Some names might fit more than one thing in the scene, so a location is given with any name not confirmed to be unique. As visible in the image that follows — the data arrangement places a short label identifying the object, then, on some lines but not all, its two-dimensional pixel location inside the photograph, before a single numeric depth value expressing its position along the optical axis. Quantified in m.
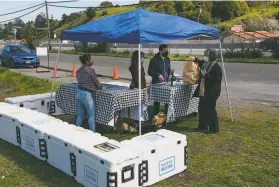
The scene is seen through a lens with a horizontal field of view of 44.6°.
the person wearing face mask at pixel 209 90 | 6.98
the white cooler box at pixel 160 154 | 4.84
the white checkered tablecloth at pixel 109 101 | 6.93
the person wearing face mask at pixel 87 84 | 6.71
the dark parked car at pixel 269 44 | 24.92
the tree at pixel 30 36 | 43.25
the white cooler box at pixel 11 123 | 6.60
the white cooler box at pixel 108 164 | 4.40
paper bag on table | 7.50
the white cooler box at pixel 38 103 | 8.53
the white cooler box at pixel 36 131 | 5.79
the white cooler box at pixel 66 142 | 5.07
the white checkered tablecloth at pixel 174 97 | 7.33
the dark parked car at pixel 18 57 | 22.44
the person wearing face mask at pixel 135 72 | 7.45
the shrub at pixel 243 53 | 25.69
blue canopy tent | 6.39
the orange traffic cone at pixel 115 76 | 16.46
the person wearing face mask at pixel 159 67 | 7.99
